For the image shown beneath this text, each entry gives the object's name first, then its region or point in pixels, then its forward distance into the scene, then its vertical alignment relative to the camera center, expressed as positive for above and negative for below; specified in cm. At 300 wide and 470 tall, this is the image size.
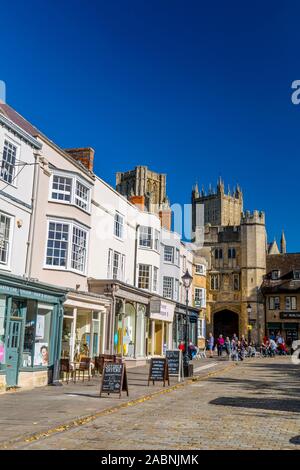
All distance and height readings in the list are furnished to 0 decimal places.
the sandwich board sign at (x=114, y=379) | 1428 -102
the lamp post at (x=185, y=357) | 2088 -52
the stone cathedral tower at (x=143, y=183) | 11712 +3873
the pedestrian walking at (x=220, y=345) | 3931 +7
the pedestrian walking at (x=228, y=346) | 3624 +1
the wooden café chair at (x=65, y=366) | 1814 -86
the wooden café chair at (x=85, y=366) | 1928 -90
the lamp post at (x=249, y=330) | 5478 +178
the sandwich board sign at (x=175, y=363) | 1981 -71
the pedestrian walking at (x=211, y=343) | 4061 +22
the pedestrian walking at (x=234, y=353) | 3516 -47
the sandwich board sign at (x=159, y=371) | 1761 -93
